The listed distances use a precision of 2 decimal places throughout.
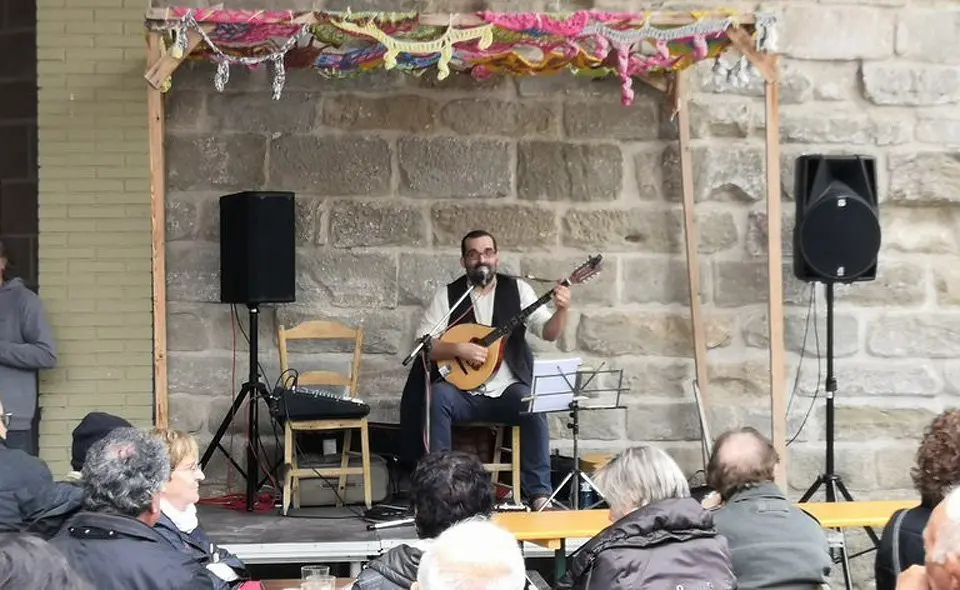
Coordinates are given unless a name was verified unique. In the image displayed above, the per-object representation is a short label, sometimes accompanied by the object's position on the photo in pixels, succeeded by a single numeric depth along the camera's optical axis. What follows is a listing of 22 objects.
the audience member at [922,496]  6.23
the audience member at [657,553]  6.09
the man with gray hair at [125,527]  6.01
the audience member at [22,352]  11.75
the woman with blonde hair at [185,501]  7.32
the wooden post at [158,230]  10.23
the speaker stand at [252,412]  11.59
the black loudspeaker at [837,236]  12.00
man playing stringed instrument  11.47
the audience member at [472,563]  4.37
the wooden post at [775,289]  11.12
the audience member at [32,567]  3.70
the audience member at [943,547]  3.97
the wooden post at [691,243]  12.62
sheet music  10.90
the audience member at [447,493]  6.41
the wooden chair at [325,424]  11.33
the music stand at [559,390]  10.91
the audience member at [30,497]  7.48
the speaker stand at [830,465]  12.00
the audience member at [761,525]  7.00
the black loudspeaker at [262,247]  11.72
